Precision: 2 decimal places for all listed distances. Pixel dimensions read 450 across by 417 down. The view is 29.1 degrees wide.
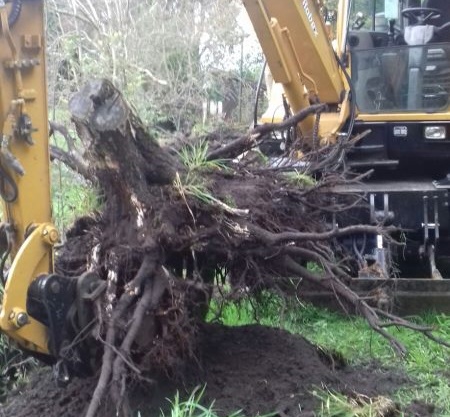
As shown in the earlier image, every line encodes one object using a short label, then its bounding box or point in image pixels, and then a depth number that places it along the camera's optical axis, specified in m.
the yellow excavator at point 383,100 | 6.50
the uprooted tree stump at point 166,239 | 4.03
